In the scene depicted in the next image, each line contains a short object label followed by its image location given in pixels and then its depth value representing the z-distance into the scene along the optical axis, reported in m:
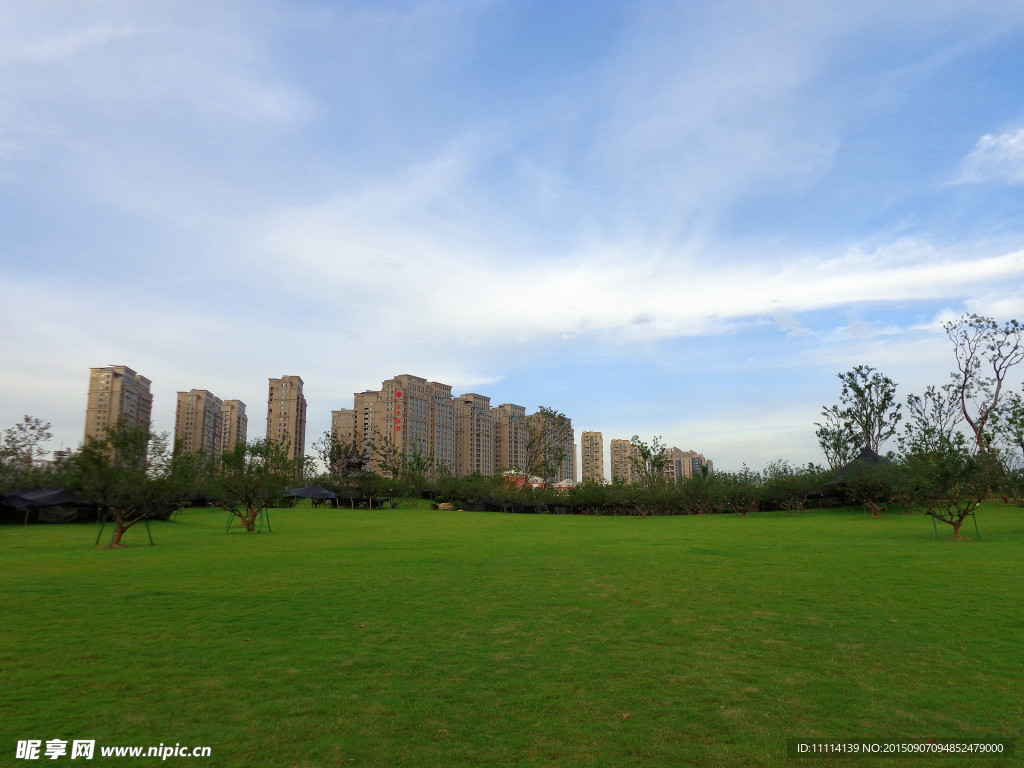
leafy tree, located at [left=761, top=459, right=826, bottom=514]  44.94
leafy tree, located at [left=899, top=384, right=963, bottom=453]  43.92
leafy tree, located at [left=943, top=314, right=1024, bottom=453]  44.88
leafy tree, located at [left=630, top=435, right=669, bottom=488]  66.00
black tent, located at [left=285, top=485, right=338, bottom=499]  49.50
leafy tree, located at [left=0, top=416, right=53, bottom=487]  35.03
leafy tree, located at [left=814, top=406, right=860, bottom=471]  49.75
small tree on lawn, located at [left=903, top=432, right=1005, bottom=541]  20.45
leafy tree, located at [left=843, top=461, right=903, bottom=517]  37.00
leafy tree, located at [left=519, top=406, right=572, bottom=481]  71.19
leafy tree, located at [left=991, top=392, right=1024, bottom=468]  32.41
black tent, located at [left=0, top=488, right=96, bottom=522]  29.09
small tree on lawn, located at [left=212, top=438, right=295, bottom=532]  26.11
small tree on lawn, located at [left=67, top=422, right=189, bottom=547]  18.12
